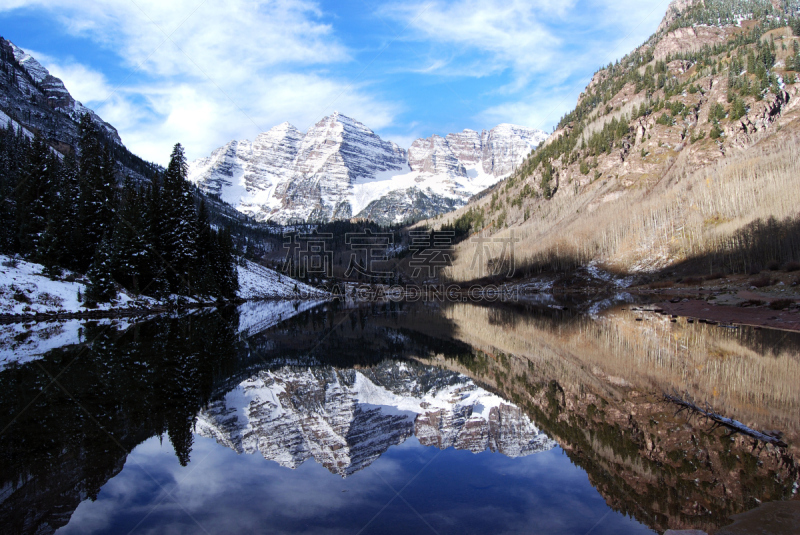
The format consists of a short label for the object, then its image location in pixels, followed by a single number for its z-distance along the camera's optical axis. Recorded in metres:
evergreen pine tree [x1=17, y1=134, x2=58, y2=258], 45.56
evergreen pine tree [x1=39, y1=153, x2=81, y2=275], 41.66
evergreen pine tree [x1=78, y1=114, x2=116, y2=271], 49.41
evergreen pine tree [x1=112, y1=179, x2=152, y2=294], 46.25
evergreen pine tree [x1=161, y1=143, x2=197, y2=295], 54.06
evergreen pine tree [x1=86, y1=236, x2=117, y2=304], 40.93
